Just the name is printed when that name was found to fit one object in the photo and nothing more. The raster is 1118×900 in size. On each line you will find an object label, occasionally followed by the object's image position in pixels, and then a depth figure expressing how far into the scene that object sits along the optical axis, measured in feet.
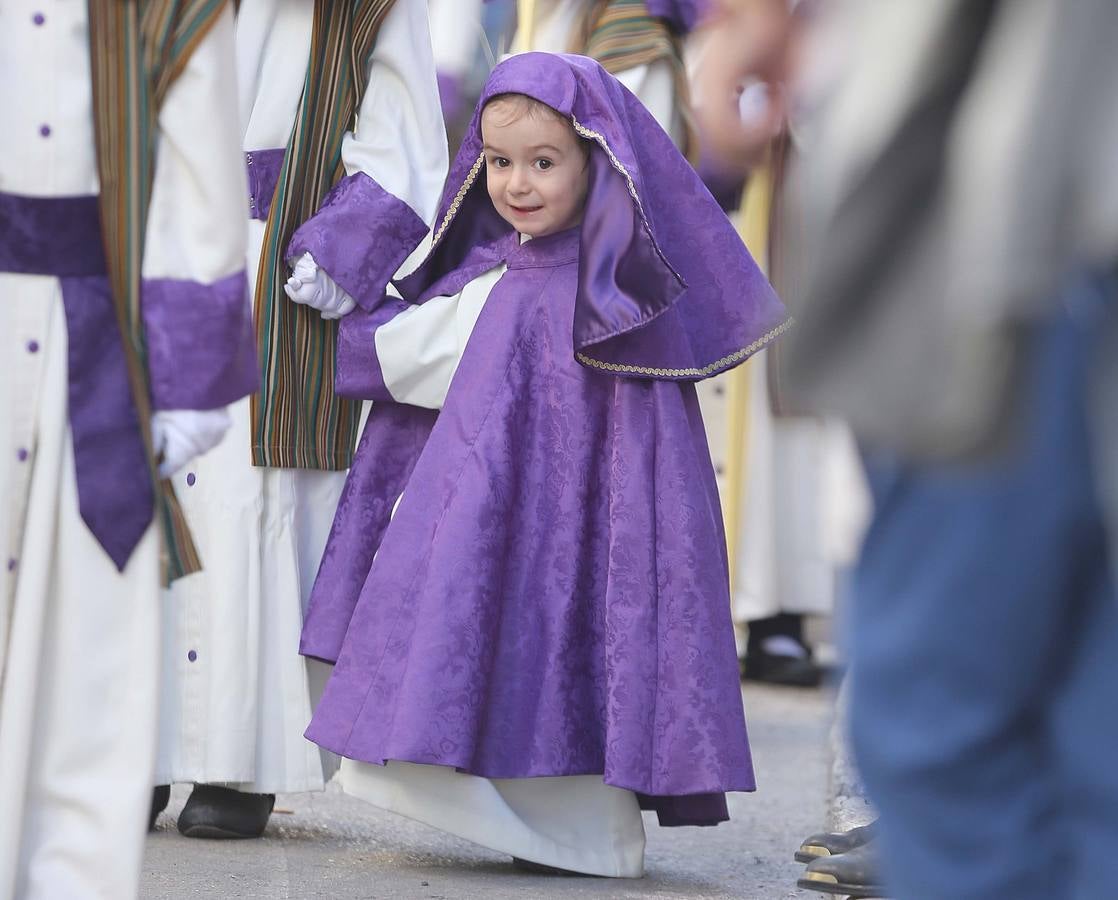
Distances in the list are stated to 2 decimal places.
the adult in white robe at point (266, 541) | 26.86
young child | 24.79
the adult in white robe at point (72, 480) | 17.98
